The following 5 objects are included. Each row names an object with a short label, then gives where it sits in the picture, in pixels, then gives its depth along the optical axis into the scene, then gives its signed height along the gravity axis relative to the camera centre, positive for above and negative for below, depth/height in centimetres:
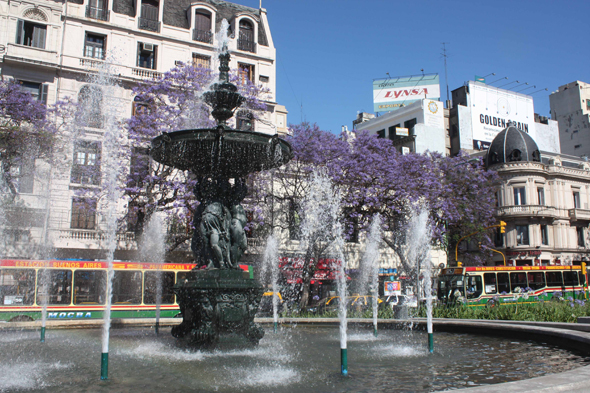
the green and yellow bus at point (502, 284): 2455 -47
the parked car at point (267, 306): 2309 -146
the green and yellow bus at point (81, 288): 1591 -39
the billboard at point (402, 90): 5203 +1982
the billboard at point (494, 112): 4819 +1639
